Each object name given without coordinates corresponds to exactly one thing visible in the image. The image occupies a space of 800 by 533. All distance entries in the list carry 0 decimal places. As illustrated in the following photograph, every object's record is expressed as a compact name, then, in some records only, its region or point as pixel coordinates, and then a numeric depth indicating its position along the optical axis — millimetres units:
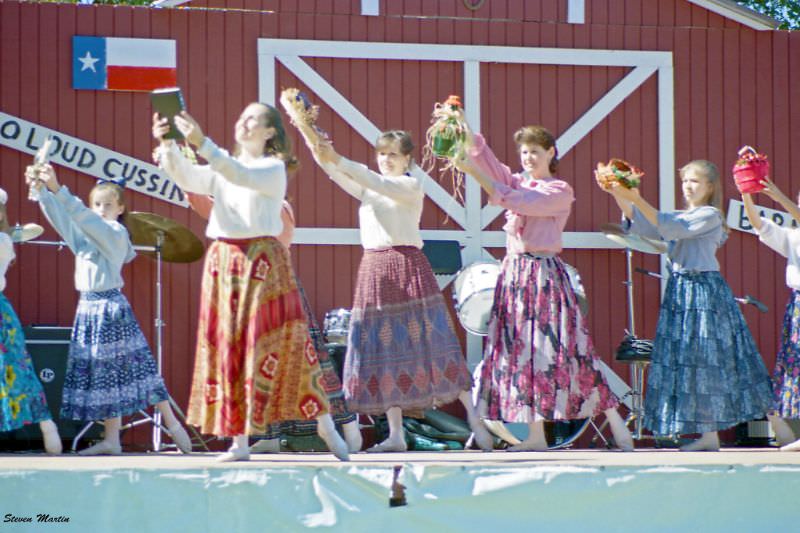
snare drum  14344
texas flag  14621
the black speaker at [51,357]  14059
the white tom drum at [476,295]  14219
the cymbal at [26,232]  13109
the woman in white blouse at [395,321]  11937
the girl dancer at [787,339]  13026
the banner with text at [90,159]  14496
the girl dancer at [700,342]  12457
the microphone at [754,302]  13915
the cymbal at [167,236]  13997
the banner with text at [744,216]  16119
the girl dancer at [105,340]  12526
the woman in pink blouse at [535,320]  11777
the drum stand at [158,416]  13556
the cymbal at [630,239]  14815
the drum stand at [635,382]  14815
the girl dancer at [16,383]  12152
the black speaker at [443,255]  15010
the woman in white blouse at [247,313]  9766
